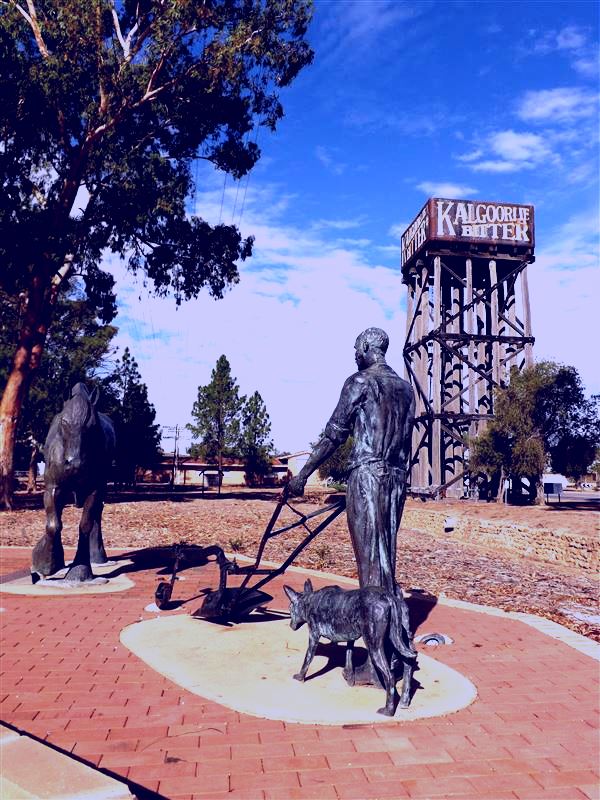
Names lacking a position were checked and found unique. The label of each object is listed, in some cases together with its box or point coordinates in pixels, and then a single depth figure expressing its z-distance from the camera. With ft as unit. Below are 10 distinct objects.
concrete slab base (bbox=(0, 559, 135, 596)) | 25.72
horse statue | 25.84
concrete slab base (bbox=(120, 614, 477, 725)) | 13.97
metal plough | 20.70
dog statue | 14.12
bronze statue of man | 16.29
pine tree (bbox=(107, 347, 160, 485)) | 109.50
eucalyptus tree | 61.52
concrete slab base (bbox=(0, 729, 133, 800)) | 8.34
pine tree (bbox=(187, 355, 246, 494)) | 151.33
